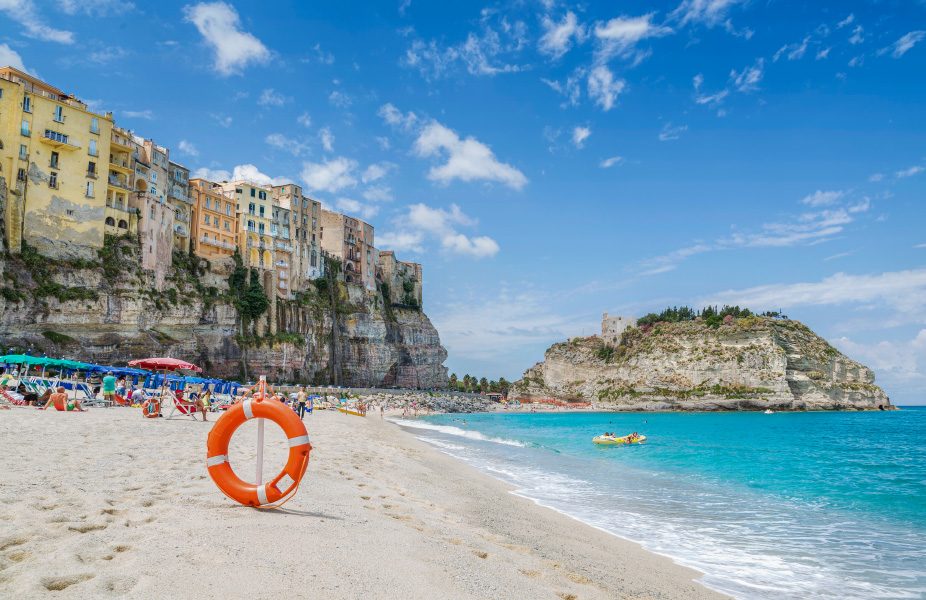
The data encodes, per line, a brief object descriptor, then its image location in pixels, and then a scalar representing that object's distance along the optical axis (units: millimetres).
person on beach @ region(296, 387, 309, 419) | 24923
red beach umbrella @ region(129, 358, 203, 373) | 27750
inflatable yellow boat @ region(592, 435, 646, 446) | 29447
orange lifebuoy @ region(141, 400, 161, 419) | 19052
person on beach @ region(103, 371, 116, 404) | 23280
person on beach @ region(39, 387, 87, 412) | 18922
